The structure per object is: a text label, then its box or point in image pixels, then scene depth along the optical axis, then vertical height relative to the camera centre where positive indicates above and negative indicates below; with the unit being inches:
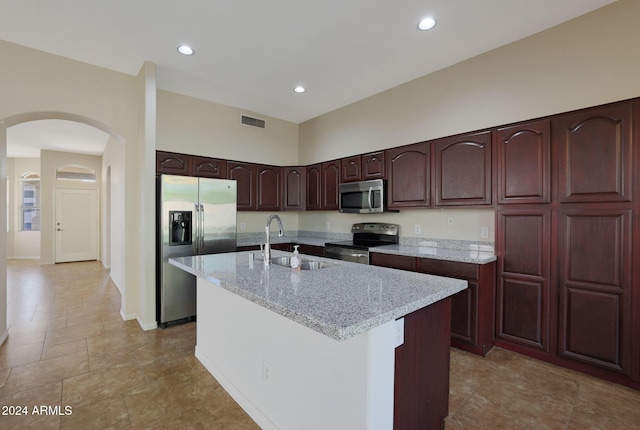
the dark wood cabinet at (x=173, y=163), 150.8 +26.0
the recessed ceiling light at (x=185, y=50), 118.8 +66.2
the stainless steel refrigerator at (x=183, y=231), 135.6 -8.4
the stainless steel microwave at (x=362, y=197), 151.4 +9.0
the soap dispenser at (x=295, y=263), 86.0 -14.3
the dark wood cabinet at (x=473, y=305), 108.5 -34.2
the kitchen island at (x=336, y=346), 49.0 -26.8
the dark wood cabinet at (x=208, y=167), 163.0 +25.7
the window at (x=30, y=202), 323.6 +12.0
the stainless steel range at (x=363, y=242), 145.3 -15.5
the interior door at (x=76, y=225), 306.0 -12.4
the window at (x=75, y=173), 310.2 +43.0
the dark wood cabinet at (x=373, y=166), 153.7 +25.1
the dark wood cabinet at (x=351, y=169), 165.5 +25.5
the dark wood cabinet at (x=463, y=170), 117.0 +18.3
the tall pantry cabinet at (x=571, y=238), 88.4 -8.1
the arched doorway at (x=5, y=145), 117.1 +27.2
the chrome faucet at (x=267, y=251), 91.3 -11.6
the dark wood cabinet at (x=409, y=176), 135.6 +18.1
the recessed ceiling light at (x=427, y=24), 100.9 +65.5
